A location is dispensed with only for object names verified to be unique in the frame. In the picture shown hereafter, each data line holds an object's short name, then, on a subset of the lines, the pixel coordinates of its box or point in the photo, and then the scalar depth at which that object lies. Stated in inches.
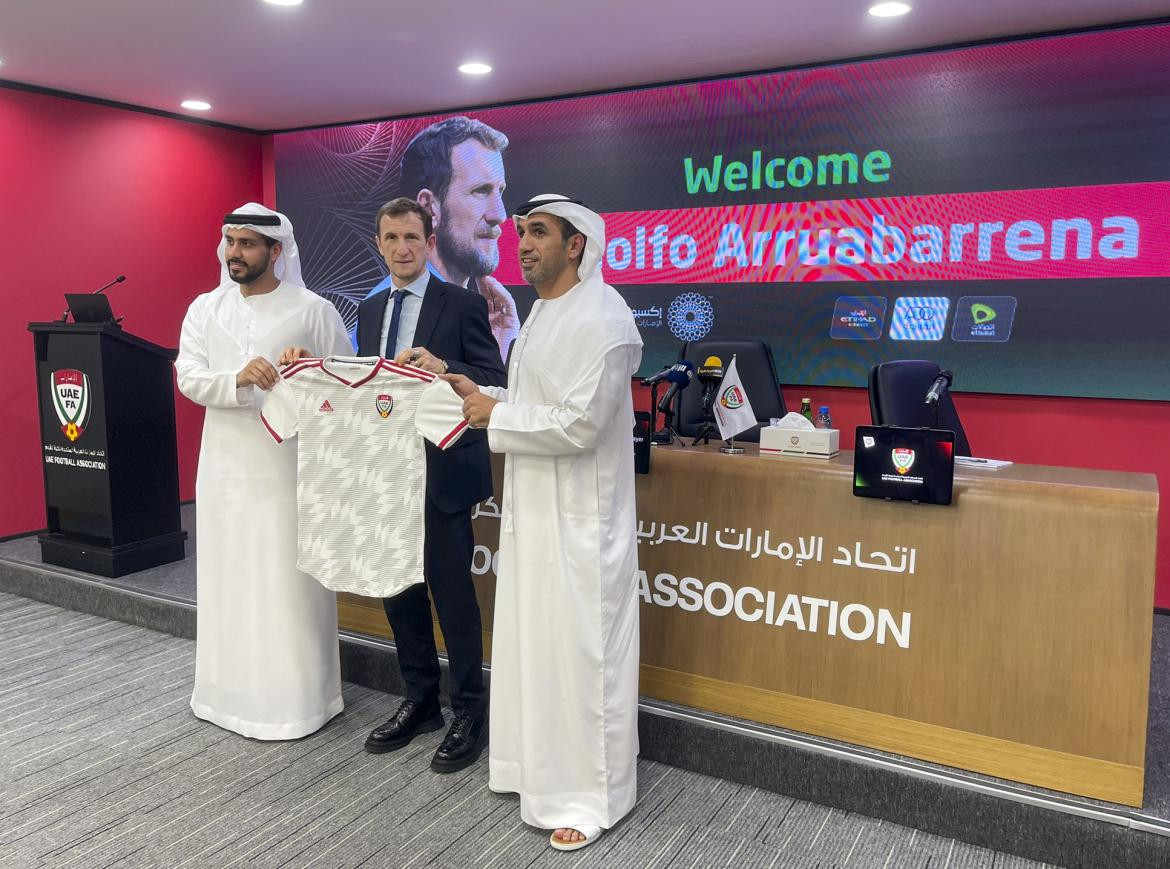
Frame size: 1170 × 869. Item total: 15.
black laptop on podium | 188.9
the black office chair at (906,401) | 144.7
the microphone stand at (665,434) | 130.9
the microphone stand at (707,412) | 126.6
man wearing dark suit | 115.0
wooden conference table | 96.3
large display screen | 175.9
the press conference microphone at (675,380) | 127.0
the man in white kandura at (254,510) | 122.5
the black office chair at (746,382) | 188.9
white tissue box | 119.3
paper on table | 114.7
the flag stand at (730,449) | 122.1
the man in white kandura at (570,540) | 98.0
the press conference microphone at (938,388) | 112.5
